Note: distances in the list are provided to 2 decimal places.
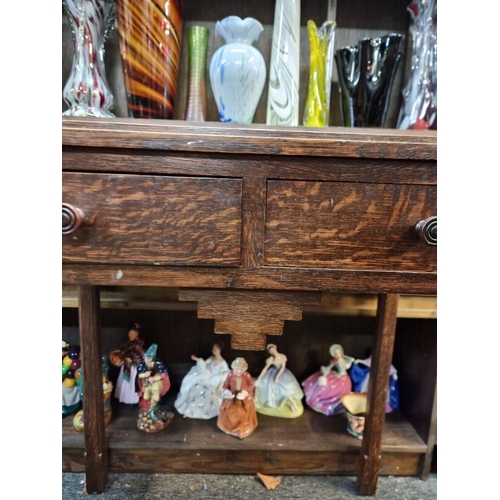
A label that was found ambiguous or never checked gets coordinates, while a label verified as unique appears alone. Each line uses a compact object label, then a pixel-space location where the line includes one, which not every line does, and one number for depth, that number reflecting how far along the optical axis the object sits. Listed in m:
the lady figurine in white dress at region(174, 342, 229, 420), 0.81
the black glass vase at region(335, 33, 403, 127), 0.69
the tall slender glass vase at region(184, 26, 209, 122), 0.74
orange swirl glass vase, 0.65
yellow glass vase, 0.71
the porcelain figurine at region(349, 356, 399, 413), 0.84
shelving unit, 0.46
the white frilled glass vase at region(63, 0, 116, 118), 0.69
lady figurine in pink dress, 0.82
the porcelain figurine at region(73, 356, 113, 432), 0.77
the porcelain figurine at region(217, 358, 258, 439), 0.76
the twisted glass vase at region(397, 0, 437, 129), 0.72
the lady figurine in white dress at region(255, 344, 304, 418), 0.82
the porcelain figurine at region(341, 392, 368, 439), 0.77
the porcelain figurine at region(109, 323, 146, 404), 0.82
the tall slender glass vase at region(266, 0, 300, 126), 0.69
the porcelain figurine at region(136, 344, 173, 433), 0.77
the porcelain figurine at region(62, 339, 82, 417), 0.79
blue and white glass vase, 0.65
